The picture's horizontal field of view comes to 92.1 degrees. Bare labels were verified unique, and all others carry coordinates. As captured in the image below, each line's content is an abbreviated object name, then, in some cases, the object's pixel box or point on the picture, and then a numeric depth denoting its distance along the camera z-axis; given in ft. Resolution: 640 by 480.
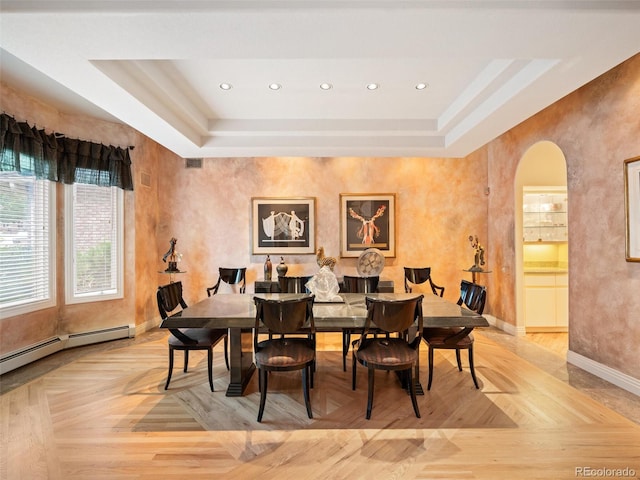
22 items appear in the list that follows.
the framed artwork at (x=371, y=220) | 16.57
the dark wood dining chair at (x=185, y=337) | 8.97
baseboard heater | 10.56
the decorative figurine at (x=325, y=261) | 9.98
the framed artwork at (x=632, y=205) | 8.77
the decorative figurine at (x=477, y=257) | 14.69
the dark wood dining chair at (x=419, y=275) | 15.39
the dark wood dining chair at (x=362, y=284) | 11.85
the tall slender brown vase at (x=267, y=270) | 15.75
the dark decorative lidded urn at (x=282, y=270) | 13.64
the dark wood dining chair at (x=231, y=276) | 15.76
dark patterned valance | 10.39
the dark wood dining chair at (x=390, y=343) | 7.23
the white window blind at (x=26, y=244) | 10.64
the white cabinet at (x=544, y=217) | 15.21
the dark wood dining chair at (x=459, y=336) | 9.05
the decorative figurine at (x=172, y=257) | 15.08
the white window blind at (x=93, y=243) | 12.92
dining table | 7.85
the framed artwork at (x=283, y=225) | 16.63
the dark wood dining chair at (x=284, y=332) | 7.25
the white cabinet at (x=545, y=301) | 14.35
